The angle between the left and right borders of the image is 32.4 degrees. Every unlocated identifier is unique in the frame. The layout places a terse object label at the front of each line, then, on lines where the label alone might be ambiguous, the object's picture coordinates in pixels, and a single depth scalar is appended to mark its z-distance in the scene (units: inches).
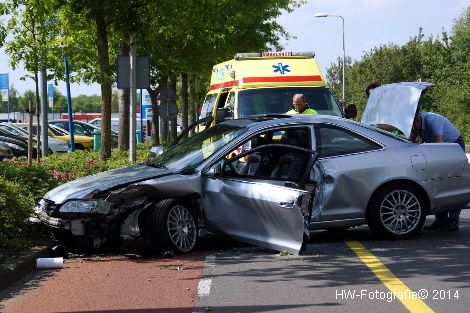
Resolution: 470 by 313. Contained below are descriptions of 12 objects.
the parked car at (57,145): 1192.2
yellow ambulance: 614.5
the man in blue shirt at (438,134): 423.8
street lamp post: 2037.4
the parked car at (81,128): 1452.8
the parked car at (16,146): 1044.8
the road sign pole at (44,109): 829.2
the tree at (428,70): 1596.9
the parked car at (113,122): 2123.5
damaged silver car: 350.6
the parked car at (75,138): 1338.6
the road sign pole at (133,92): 622.8
